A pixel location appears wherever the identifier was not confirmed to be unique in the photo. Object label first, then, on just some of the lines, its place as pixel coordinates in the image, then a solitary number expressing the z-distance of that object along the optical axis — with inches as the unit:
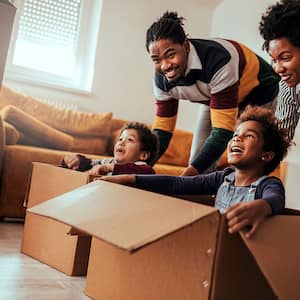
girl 47.3
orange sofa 90.7
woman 49.1
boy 68.4
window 141.7
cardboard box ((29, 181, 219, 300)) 28.6
